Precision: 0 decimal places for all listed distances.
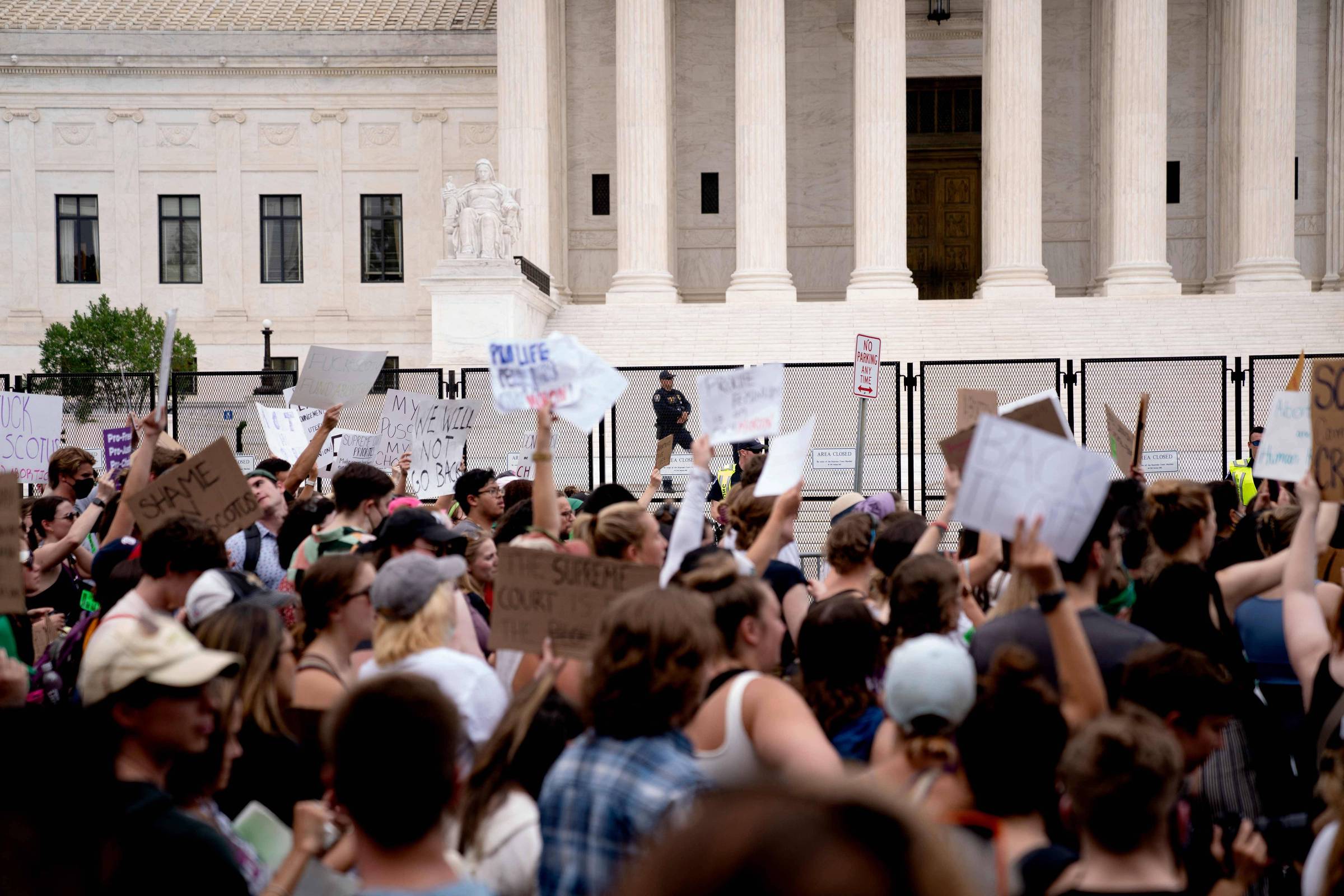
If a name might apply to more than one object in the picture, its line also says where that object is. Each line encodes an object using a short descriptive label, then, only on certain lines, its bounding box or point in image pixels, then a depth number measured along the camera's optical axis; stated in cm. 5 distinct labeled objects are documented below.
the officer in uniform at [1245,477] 1438
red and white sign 1552
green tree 3366
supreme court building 3153
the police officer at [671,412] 1795
